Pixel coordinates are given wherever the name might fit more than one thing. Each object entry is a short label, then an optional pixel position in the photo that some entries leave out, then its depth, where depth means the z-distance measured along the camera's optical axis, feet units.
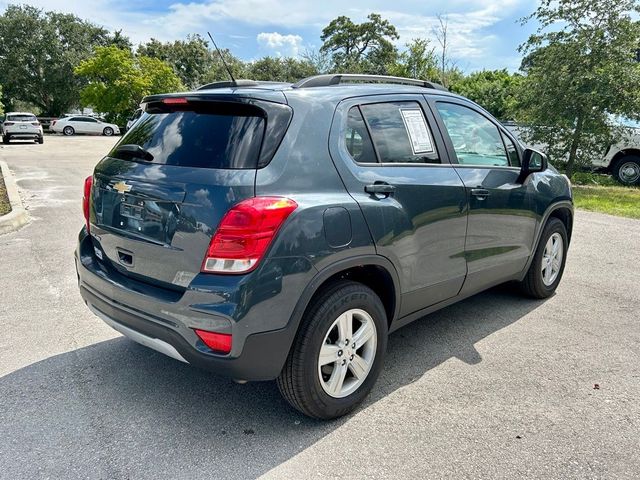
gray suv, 7.82
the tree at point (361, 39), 166.09
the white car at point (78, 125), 113.50
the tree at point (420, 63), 76.74
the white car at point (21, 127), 82.58
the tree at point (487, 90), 94.94
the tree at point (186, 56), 174.60
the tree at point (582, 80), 37.63
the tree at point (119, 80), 117.50
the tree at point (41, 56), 136.15
